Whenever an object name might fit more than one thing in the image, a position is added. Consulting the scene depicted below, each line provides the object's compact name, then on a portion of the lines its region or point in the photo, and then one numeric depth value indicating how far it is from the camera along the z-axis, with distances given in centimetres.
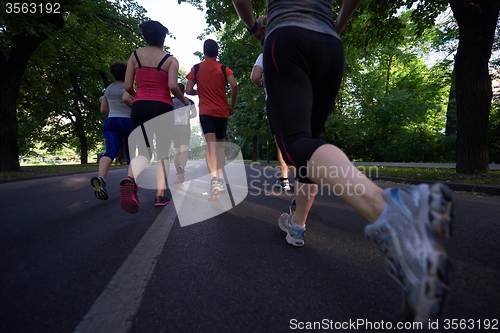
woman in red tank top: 303
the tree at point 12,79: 867
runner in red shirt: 382
